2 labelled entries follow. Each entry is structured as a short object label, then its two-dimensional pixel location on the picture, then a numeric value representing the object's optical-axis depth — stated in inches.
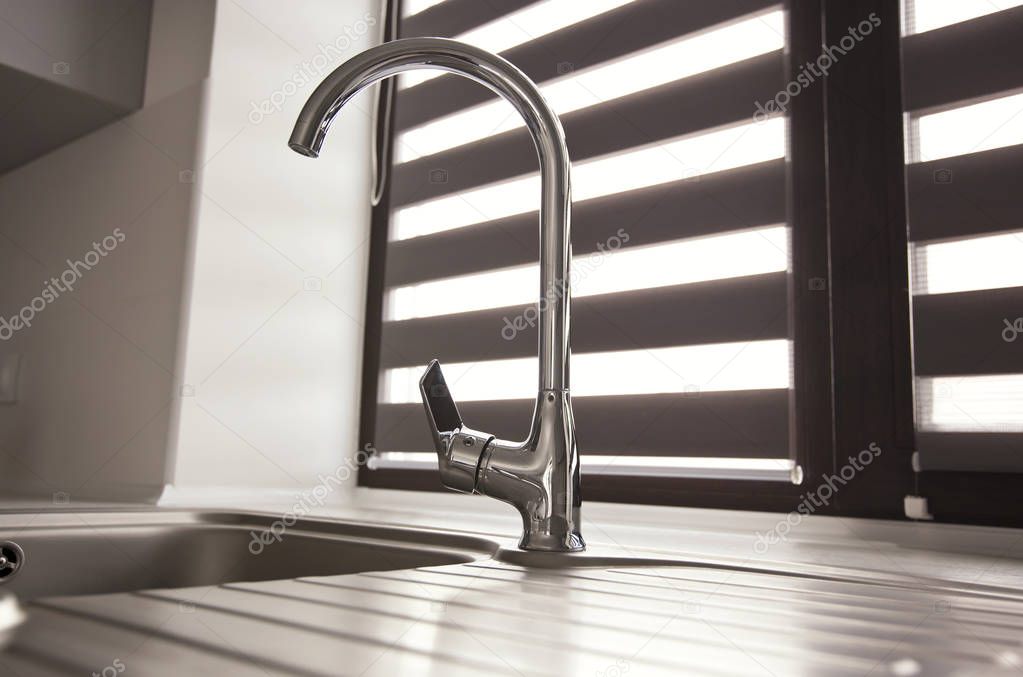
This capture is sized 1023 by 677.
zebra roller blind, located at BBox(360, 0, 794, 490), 42.2
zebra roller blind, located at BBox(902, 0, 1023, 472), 33.4
